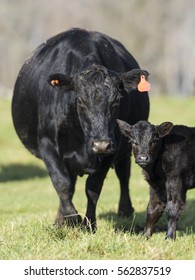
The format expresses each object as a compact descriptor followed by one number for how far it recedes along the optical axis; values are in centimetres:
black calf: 1570
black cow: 1608
